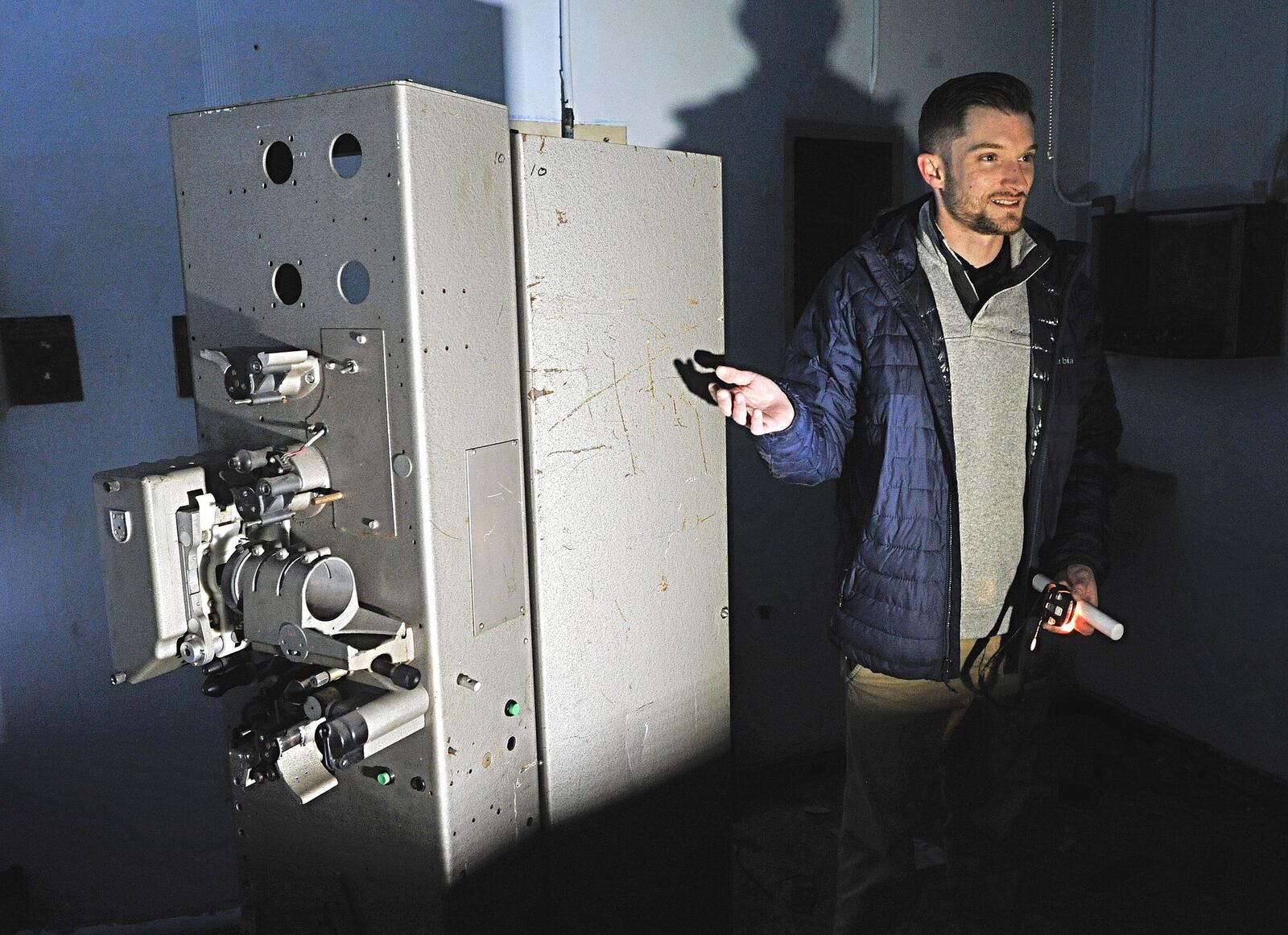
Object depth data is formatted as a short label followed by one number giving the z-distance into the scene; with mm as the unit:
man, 1802
